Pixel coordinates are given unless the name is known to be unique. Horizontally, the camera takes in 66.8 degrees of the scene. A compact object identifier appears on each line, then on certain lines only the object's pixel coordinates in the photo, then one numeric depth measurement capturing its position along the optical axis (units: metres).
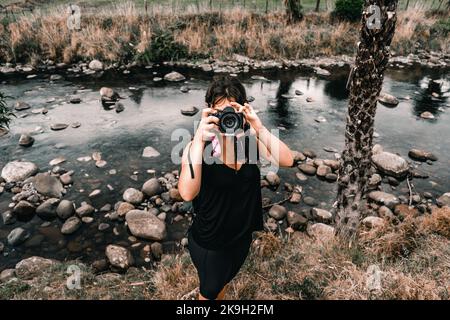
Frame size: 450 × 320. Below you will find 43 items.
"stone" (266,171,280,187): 5.72
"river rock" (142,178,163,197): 5.39
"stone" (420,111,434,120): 8.43
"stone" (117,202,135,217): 4.97
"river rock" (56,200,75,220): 4.87
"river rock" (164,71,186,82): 10.64
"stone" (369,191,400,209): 5.24
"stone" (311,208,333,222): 4.95
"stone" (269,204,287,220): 5.00
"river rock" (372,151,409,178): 5.96
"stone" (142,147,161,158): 6.55
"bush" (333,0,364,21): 14.20
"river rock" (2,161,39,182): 5.61
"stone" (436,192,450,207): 5.23
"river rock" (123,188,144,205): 5.20
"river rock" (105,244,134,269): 4.11
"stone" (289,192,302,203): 5.36
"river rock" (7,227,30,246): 4.43
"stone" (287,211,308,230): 4.84
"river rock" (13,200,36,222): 4.87
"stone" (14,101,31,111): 8.23
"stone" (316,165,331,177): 5.93
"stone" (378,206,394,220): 4.91
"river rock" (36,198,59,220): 4.89
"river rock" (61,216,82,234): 4.62
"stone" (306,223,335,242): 4.27
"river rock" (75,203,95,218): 4.93
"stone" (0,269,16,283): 3.72
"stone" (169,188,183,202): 5.28
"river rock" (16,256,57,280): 3.78
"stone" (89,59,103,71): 11.35
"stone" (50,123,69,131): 7.38
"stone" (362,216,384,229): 4.48
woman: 2.32
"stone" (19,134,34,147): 6.68
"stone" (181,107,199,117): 8.29
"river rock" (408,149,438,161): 6.56
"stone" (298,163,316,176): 6.04
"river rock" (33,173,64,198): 5.28
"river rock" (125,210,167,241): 4.57
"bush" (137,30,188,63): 11.94
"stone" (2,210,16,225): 4.78
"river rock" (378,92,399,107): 9.19
